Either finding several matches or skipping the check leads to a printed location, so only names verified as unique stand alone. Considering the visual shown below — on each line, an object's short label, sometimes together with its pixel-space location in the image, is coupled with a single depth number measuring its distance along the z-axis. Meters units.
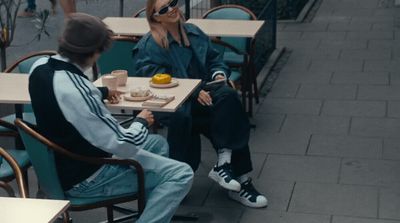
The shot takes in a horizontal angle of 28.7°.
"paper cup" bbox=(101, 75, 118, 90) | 4.71
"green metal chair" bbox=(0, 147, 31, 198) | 3.69
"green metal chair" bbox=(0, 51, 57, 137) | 5.37
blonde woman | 5.02
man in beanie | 3.78
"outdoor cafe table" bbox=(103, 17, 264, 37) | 6.56
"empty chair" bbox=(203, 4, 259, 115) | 6.66
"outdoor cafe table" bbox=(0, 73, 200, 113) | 4.50
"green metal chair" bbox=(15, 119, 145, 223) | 3.84
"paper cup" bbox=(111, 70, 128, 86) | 4.91
